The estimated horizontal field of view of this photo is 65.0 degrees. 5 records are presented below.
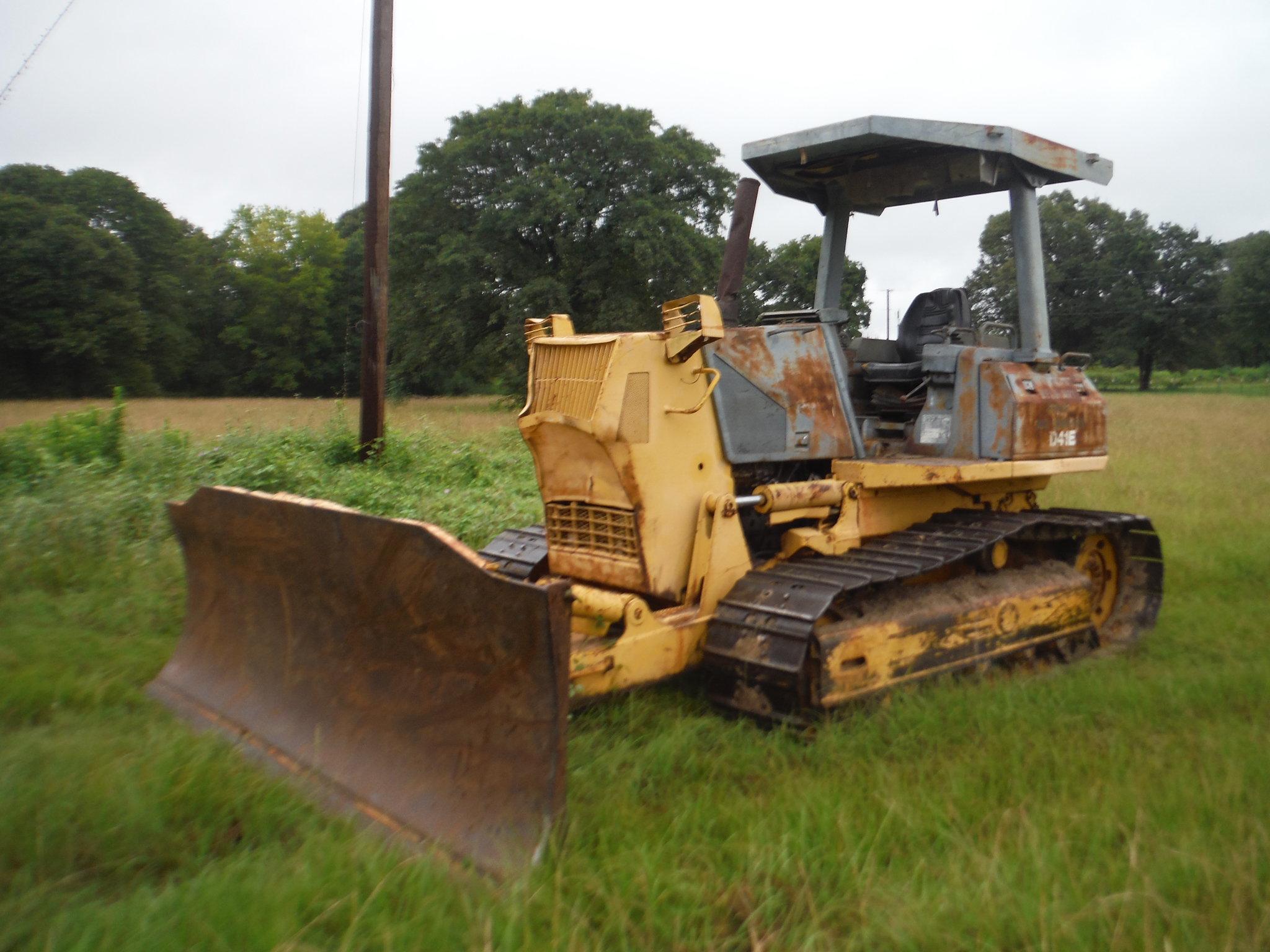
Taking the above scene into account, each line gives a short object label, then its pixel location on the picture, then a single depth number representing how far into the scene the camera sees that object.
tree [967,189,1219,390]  40.84
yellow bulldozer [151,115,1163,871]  3.15
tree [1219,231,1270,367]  48.72
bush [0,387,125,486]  8.16
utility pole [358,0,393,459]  9.60
